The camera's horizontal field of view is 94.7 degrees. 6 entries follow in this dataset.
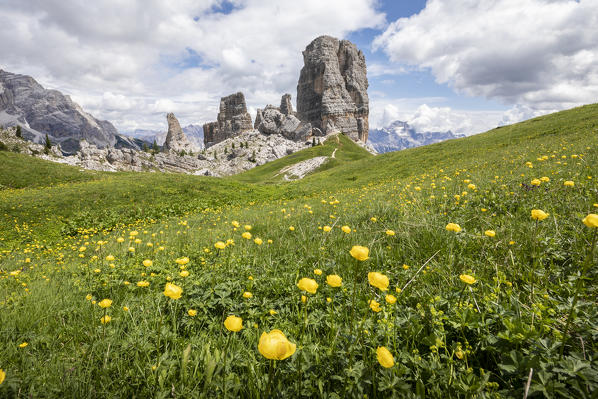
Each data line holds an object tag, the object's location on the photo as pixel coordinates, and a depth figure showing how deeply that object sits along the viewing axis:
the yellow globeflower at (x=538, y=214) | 0.62
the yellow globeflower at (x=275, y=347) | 0.36
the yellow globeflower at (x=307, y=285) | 0.48
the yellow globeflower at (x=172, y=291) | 0.48
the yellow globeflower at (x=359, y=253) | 0.50
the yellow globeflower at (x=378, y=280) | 0.48
